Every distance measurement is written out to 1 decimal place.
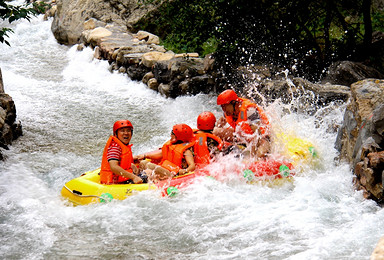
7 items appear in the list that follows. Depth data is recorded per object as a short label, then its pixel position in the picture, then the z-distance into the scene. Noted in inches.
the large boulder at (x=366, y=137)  418.2
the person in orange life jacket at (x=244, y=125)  527.2
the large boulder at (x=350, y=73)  751.7
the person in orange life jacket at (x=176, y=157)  488.4
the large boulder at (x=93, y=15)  1197.1
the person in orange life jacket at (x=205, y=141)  502.6
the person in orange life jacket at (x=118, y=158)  481.1
